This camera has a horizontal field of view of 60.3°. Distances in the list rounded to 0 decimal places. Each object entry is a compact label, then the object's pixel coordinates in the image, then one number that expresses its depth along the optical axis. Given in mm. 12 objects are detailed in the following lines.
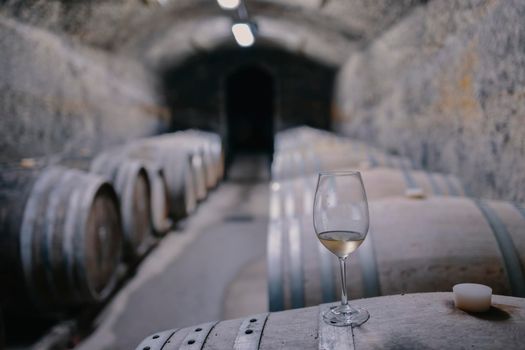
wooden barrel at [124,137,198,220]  5195
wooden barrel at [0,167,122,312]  2473
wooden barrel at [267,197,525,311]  1575
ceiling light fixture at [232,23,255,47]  6715
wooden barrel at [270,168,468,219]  2670
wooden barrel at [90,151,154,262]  3717
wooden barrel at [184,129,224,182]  7625
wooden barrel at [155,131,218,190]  6102
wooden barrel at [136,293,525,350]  927
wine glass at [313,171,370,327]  1117
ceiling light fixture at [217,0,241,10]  5623
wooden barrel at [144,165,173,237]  4589
